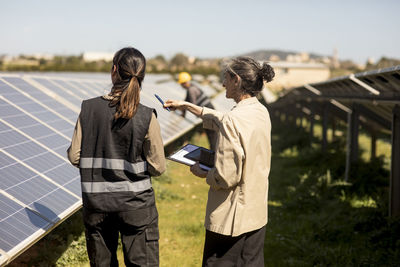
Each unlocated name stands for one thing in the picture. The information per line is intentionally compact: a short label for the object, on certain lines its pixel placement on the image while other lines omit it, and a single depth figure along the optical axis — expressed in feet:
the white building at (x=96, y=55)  384.37
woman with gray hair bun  9.22
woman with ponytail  9.39
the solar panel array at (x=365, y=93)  20.29
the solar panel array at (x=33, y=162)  11.95
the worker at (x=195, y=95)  27.94
